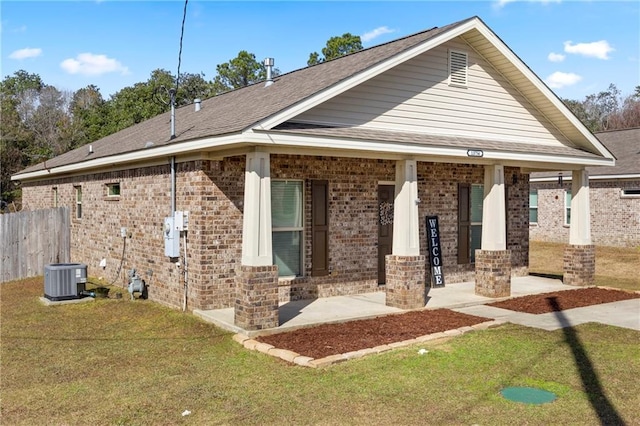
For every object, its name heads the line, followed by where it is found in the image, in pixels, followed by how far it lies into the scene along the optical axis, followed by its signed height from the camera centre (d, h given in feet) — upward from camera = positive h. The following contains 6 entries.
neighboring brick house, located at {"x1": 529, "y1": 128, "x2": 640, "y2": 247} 79.10 +1.17
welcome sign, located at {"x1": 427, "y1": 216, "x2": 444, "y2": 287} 45.57 -3.16
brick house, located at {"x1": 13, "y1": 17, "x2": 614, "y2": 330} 32.94 +2.36
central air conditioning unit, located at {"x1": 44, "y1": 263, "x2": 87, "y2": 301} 40.04 -4.61
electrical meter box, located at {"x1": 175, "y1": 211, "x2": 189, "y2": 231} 36.37 -0.52
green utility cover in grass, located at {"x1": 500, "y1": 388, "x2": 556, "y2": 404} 21.15 -6.82
